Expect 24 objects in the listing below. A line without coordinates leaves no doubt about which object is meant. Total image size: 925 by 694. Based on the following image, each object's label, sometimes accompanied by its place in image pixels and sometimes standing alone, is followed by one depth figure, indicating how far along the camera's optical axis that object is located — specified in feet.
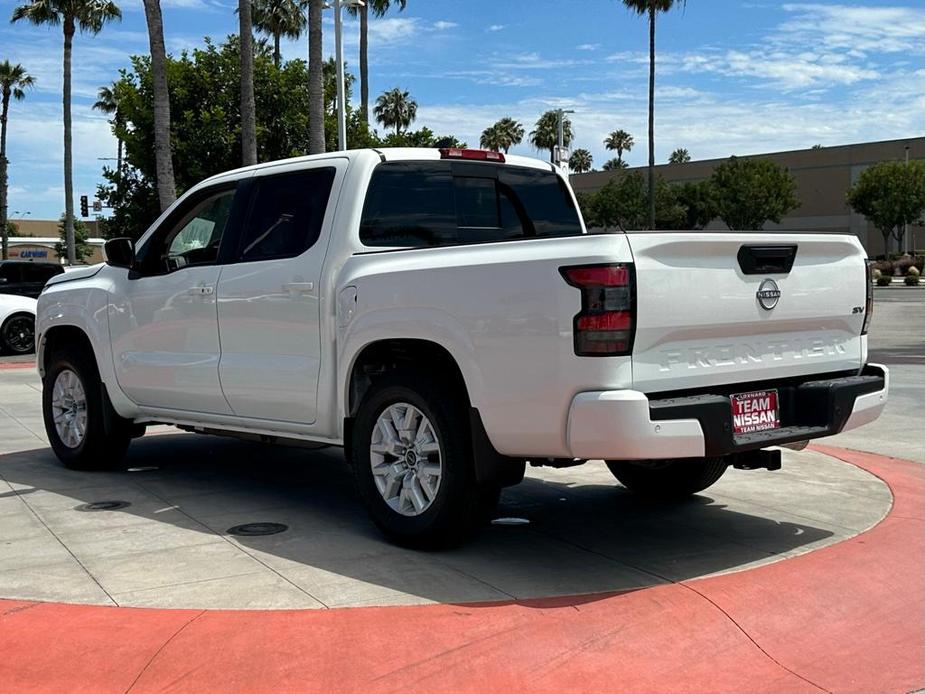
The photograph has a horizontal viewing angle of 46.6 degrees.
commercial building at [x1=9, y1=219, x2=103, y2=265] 287.89
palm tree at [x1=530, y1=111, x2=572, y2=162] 306.96
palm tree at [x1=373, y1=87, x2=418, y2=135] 253.03
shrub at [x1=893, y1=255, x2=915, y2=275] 215.10
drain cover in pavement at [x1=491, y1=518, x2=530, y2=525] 21.02
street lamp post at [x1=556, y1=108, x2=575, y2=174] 123.78
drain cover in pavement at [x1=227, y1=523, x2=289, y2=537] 20.25
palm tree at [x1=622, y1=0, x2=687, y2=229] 163.84
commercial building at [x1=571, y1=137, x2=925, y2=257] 273.33
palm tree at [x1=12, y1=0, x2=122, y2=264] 136.56
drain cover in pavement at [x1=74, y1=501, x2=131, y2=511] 22.43
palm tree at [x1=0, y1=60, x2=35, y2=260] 218.38
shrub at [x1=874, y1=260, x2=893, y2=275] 210.38
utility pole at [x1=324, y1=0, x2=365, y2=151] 83.35
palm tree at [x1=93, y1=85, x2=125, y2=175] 252.87
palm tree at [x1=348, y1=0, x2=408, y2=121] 146.72
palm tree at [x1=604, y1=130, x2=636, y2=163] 402.52
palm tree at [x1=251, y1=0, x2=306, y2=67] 179.32
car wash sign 288.30
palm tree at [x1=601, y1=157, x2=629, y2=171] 415.03
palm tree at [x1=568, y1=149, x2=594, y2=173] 397.60
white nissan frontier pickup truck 15.85
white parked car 68.23
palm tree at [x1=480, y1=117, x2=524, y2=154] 305.73
